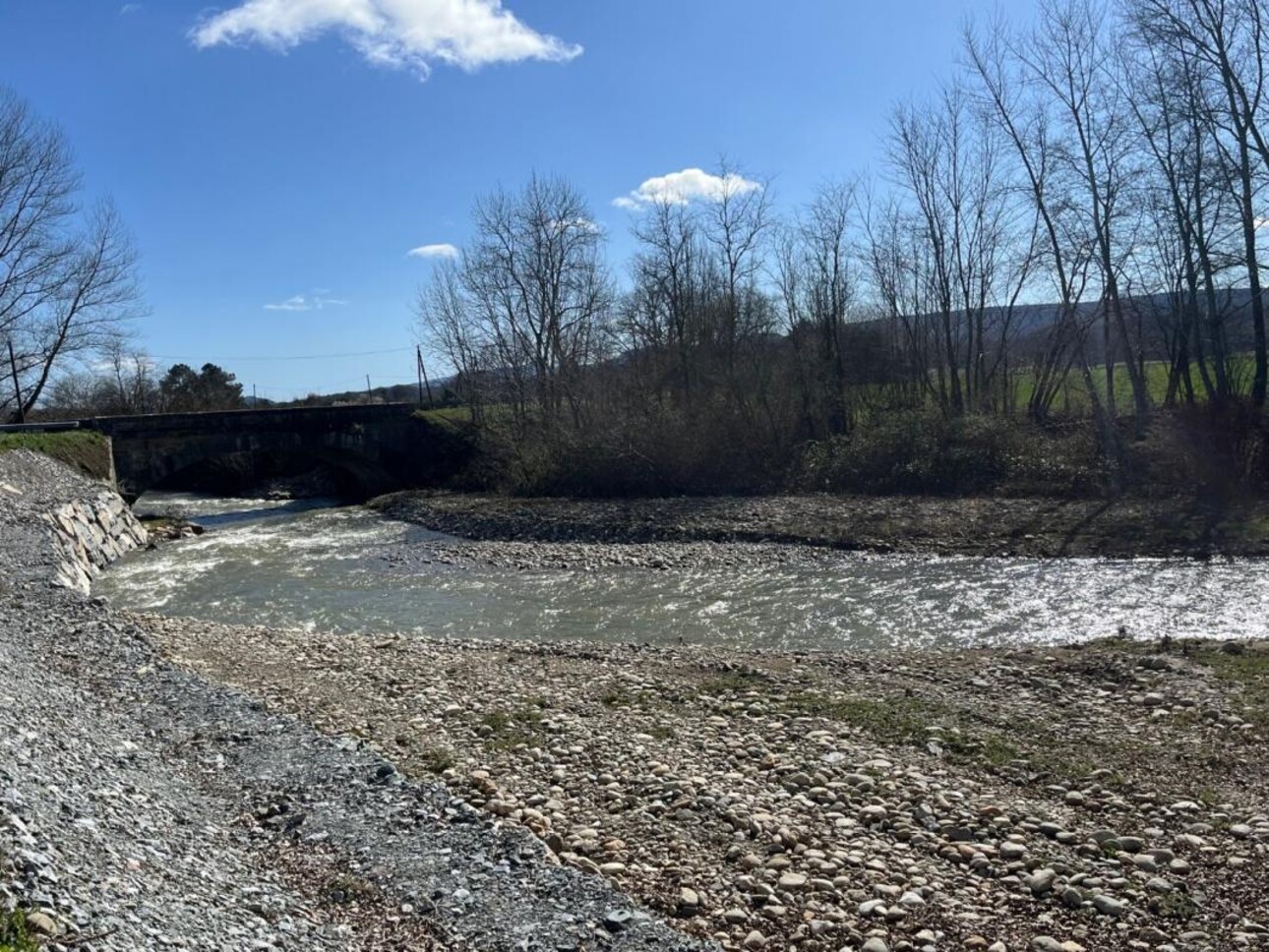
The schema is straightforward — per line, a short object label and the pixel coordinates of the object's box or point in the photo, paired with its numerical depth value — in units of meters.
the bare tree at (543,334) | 41.25
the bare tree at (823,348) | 34.94
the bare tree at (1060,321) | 29.80
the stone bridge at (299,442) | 36.47
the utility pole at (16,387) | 37.39
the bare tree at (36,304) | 34.09
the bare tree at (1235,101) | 24.27
